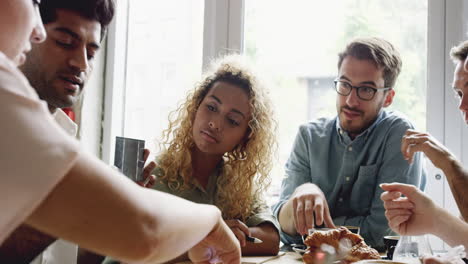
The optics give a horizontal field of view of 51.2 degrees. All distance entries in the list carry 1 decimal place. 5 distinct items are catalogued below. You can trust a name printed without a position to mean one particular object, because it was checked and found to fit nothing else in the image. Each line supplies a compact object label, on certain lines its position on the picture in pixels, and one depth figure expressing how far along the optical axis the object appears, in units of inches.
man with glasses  85.3
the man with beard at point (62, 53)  69.5
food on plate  52.7
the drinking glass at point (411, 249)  48.4
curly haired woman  77.2
